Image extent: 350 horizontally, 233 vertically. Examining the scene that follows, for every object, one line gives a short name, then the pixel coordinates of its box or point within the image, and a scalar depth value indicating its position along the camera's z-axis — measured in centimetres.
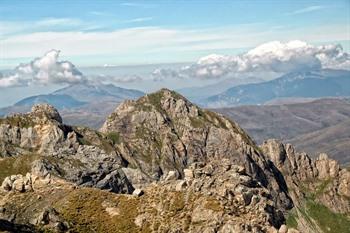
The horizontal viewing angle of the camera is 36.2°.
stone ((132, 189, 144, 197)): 10925
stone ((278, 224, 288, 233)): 8900
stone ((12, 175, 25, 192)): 11312
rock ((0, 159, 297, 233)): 9431
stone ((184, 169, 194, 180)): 12691
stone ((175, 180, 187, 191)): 10890
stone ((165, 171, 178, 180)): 12088
